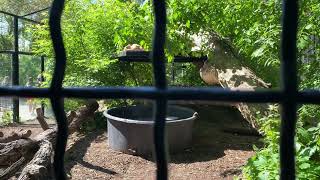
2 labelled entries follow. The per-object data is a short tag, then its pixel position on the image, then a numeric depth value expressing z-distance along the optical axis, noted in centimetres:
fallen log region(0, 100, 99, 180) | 281
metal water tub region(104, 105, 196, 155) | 401
